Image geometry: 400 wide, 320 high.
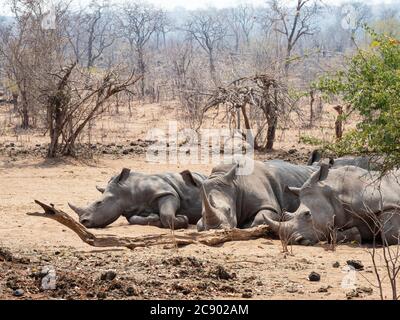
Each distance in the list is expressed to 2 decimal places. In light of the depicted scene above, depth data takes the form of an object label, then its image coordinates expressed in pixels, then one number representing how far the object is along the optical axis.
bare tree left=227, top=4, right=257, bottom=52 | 58.08
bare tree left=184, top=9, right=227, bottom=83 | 44.14
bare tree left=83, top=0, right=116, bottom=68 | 43.27
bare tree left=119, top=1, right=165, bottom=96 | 41.34
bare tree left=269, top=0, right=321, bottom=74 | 28.76
